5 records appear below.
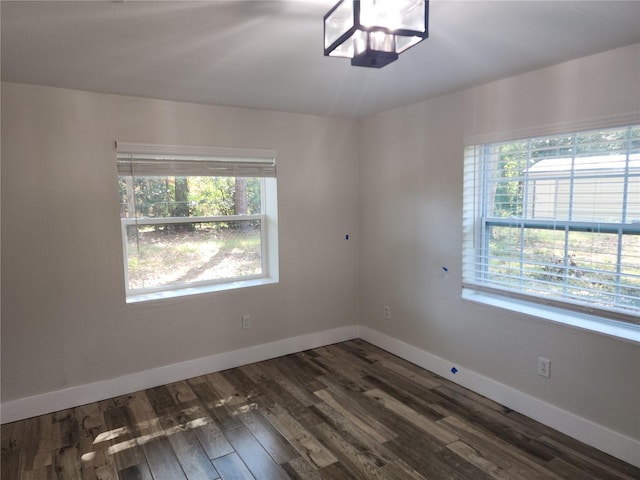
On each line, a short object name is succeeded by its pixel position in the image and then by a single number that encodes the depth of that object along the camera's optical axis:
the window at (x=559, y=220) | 2.30
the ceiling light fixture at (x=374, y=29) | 1.32
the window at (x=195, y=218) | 3.17
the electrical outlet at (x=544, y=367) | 2.59
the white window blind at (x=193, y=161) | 3.02
